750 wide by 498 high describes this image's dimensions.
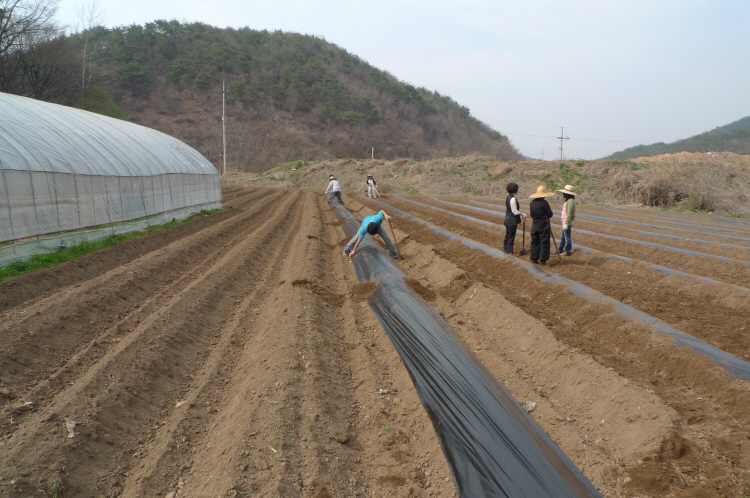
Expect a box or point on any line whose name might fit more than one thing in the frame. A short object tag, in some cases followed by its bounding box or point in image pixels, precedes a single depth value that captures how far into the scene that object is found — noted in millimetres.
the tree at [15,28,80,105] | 30125
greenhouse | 8641
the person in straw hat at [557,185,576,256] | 8977
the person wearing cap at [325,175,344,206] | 20094
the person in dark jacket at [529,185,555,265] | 8633
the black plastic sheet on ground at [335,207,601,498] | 2926
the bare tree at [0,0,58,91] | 26225
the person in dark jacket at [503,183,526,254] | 9086
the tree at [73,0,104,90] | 34069
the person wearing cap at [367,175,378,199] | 24031
